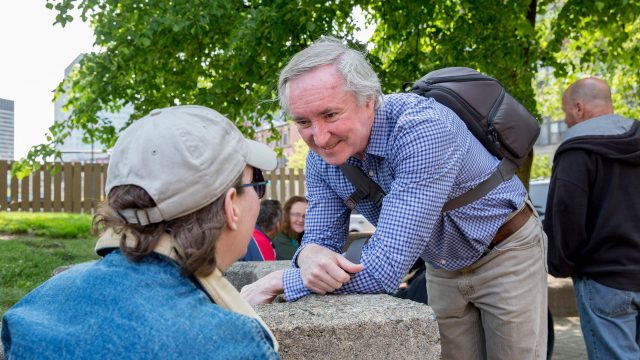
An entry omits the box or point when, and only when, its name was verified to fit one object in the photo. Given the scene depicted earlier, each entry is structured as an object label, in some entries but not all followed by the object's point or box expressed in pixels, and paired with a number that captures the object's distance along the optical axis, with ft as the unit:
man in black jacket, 12.05
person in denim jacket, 4.03
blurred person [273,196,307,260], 21.86
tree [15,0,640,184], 21.79
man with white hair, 6.85
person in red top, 21.93
